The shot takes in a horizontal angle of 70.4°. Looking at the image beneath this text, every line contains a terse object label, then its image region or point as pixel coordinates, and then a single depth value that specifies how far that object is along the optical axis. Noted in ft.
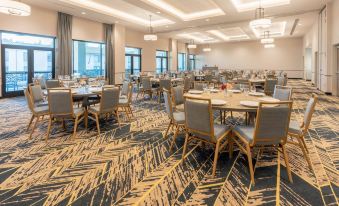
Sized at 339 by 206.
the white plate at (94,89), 16.51
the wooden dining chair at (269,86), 24.58
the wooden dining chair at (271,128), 8.25
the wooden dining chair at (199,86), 17.74
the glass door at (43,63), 33.86
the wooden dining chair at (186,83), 25.31
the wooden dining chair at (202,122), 9.08
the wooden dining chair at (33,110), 13.83
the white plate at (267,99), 11.82
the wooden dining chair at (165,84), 26.05
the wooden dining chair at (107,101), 14.46
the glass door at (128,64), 49.83
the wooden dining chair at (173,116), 11.83
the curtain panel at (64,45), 34.22
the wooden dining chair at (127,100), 17.42
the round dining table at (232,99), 10.01
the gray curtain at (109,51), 42.27
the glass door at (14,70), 30.57
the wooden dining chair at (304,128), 9.65
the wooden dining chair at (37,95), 15.86
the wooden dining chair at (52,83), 22.04
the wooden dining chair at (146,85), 27.48
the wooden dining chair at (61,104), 13.06
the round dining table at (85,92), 14.88
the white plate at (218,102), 10.51
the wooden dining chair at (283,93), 13.56
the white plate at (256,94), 13.35
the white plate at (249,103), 10.19
